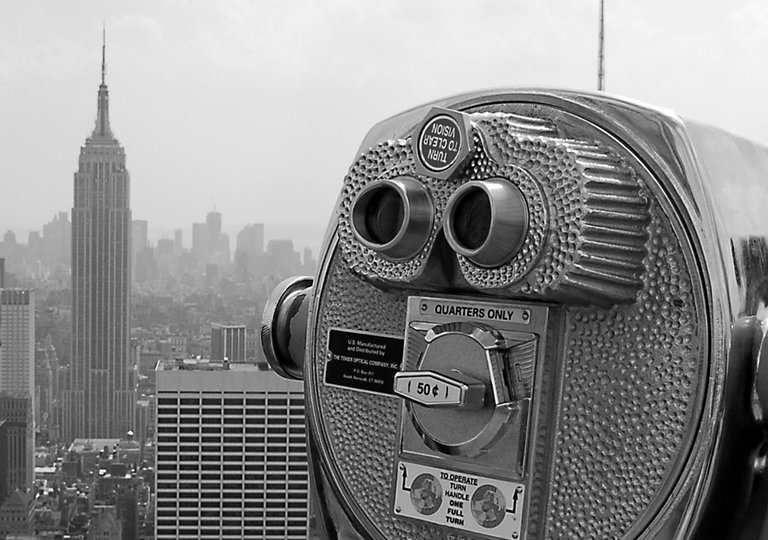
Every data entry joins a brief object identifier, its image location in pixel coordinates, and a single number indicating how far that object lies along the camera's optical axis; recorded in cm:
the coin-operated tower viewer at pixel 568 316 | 116
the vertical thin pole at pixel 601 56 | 145
